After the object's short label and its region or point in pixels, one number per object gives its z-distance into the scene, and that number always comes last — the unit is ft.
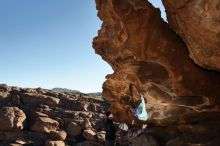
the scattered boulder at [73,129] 75.55
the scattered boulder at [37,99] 82.51
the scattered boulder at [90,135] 73.14
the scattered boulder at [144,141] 32.95
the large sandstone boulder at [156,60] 27.47
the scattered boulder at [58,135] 72.24
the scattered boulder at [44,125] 72.97
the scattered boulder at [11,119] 70.00
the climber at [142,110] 31.13
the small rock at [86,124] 77.32
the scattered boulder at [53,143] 68.26
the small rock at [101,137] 71.28
